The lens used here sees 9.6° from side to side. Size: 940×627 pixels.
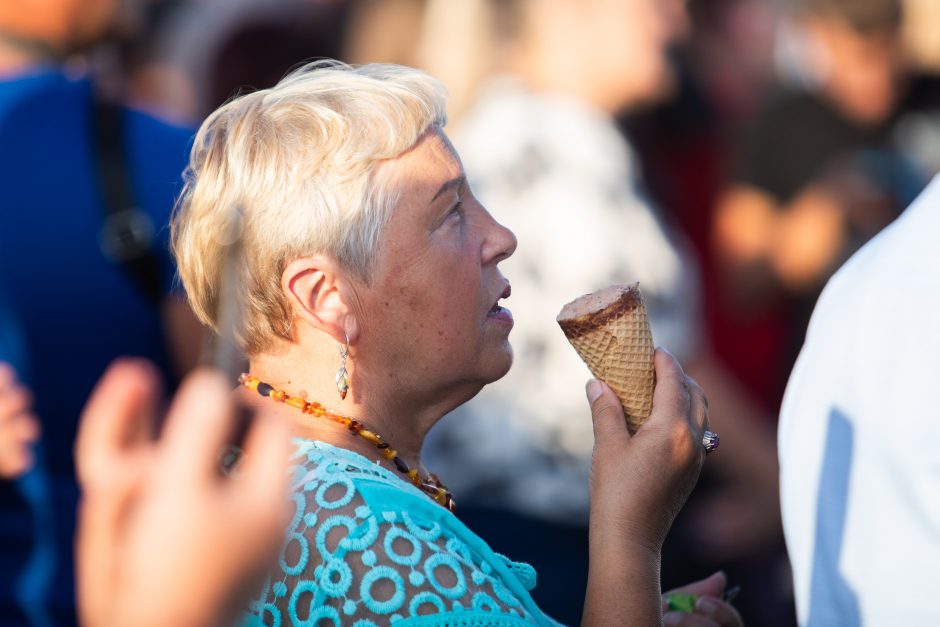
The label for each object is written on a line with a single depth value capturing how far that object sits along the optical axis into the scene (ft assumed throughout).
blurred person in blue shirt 12.02
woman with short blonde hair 11.22
